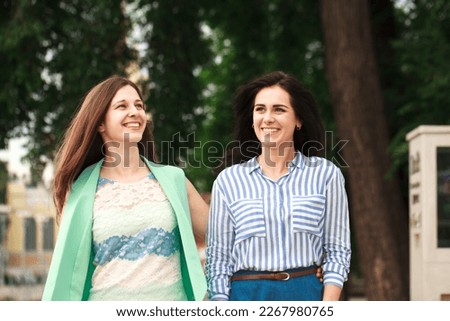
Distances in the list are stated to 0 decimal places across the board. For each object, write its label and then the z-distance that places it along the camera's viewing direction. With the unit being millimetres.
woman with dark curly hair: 7259
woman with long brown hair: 7312
